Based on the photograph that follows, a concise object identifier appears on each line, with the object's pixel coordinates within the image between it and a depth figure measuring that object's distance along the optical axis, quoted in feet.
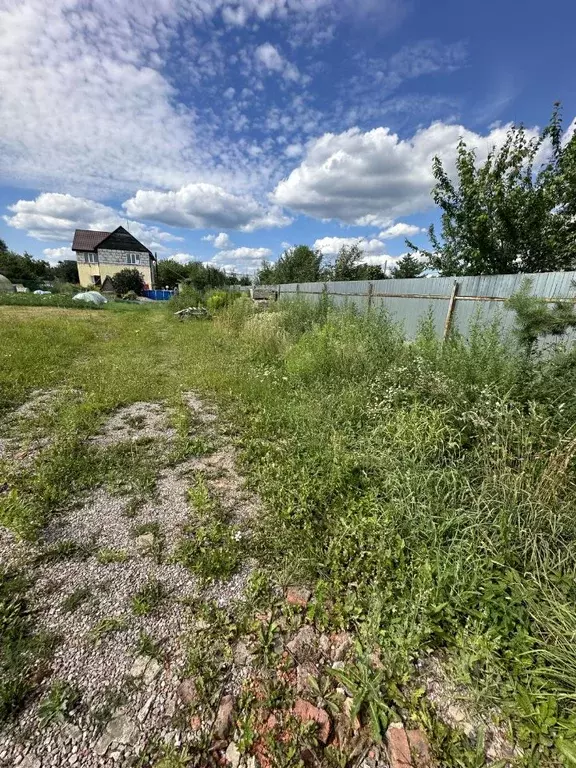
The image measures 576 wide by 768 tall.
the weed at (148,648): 4.58
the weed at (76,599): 5.19
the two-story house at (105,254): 118.83
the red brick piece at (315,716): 3.87
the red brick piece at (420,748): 3.62
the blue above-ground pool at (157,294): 114.62
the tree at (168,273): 113.72
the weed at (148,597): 5.22
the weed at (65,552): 6.11
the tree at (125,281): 106.22
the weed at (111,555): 6.12
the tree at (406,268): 64.64
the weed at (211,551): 6.02
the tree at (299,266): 63.67
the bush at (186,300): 50.34
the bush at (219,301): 42.53
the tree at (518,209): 21.04
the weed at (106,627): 4.77
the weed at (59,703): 3.86
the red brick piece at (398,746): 3.63
